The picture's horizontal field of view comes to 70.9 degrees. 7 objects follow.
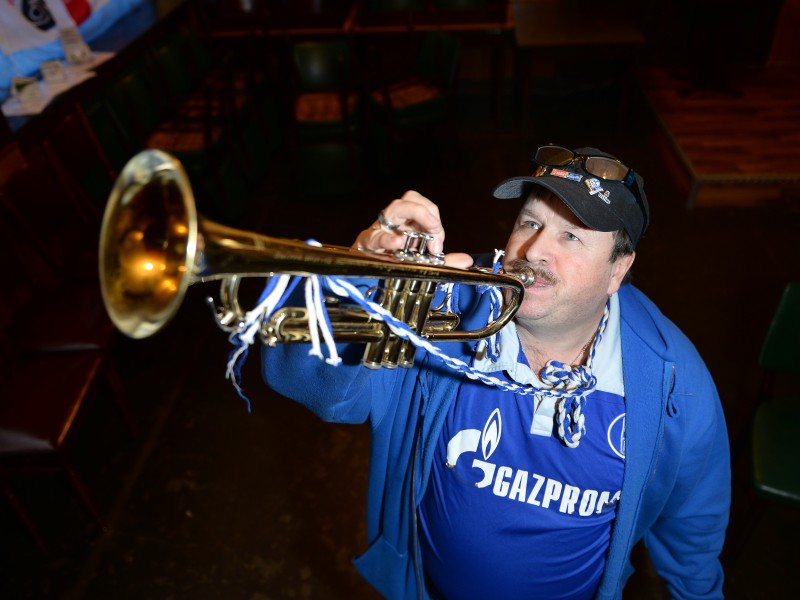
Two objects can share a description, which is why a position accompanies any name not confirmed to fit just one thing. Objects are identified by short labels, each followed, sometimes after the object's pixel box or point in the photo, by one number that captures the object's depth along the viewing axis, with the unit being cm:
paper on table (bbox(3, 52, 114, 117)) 409
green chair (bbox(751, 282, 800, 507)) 225
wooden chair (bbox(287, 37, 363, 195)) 496
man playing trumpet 144
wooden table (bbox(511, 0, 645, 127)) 538
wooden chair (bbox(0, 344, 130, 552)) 243
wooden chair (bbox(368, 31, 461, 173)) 505
